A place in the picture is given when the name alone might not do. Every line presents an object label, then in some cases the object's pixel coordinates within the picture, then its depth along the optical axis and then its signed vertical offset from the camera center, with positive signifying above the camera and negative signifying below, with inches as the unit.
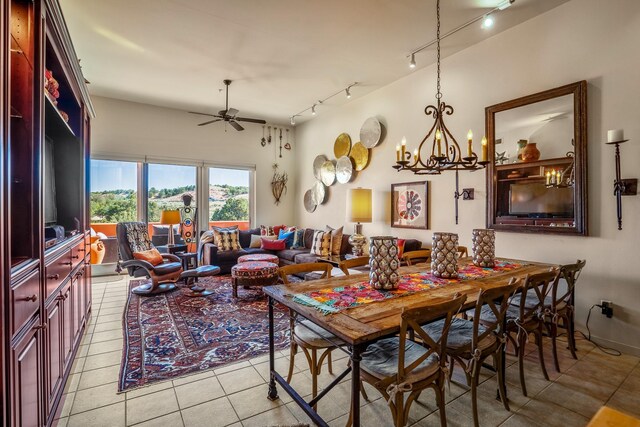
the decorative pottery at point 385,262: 76.4 -12.1
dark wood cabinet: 46.0 -4.9
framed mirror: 115.5 +19.7
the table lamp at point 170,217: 216.2 -1.6
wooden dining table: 53.9 -19.8
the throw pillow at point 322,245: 213.3 -21.6
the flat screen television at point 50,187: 98.2 +9.6
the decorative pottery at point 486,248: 104.2 -12.1
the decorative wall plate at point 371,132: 202.8 +53.5
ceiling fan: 188.9 +60.8
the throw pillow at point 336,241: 213.8 -19.0
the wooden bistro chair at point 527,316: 78.7 -29.9
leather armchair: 174.6 -31.4
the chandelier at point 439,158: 87.0 +15.6
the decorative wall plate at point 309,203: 271.7 +9.5
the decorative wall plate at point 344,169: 227.6 +32.4
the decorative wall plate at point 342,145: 230.5 +51.1
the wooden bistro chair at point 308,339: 75.4 -30.8
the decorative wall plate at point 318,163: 259.1 +42.2
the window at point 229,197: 272.2 +15.8
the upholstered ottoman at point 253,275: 168.2 -33.1
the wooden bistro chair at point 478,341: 66.6 -30.8
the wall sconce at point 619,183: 103.0 +9.2
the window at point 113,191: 228.2 +18.0
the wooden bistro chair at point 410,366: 54.4 -30.7
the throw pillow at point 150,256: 179.3 -23.9
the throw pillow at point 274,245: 242.5 -24.1
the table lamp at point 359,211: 194.4 +1.2
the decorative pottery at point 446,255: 88.6 -12.2
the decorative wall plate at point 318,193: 257.9 +17.2
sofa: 216.1 -28.7
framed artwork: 173.9 +4.5
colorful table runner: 67.5 -19.2
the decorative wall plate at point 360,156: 213.9 +40.1
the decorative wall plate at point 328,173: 246.7 +32.3
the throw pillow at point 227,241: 231.5 -19.7
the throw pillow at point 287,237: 250.5 -18.8
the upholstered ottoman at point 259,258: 202.9 -29.0
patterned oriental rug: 99.7 -47.4
